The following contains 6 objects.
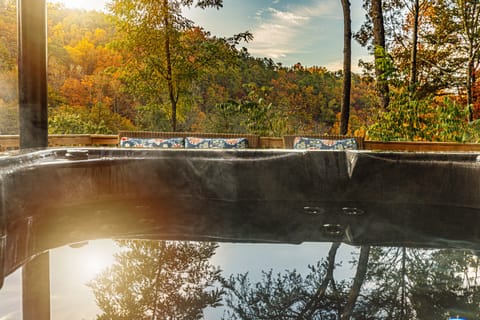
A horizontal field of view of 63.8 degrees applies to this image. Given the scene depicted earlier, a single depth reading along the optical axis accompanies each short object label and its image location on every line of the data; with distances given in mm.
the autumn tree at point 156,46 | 5684
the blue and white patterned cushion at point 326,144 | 3471
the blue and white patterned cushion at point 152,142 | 3471
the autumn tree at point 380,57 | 5113
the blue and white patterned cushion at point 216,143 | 3447
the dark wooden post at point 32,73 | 2686
